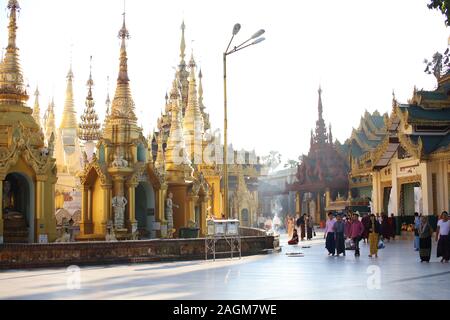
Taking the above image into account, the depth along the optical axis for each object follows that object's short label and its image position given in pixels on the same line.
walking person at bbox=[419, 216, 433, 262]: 19.30
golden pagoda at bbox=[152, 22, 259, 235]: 31.53
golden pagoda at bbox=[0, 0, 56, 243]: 21.98
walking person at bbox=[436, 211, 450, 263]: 19.20
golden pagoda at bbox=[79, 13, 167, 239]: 26.22
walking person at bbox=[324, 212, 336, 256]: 23.11
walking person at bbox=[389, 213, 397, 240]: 34.19
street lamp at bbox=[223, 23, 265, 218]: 22.02
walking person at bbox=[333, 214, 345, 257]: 22.79
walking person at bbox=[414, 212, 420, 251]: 24.00
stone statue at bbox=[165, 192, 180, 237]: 29.06
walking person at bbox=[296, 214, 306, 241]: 38.53
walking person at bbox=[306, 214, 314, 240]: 38.52
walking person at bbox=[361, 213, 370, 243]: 27.89
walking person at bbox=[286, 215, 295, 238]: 43.31
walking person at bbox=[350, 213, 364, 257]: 22.37
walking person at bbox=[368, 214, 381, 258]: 21.49
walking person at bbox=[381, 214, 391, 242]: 33.16
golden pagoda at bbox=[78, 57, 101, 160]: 46.78
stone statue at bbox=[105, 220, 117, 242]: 24.79
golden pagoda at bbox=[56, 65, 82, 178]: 40.98
